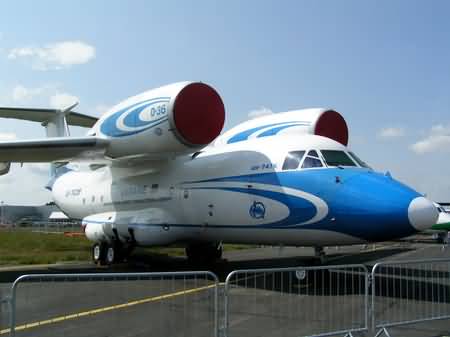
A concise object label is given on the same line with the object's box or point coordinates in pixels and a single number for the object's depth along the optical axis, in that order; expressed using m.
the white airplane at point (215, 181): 9.18
